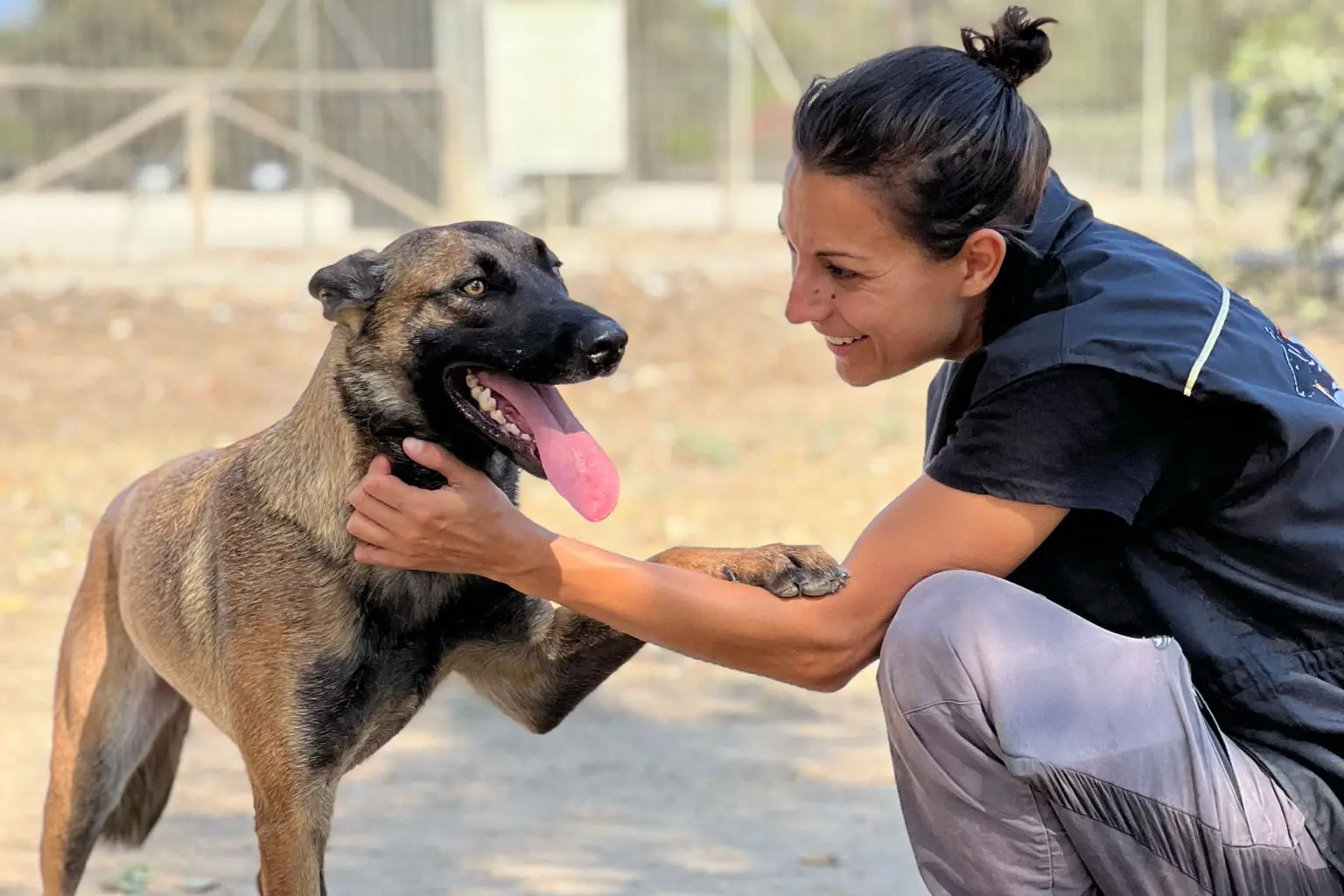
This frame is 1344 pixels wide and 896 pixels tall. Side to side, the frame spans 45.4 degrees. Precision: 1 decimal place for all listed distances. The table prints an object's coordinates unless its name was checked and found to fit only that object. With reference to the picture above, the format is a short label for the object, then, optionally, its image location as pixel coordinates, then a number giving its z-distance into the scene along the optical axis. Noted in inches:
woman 98.8
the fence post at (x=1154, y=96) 673.6
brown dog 118.3
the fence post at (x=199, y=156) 542.6
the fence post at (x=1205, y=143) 656.4
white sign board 597.9
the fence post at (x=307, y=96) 554.6
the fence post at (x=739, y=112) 606.2
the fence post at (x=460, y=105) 570.3
